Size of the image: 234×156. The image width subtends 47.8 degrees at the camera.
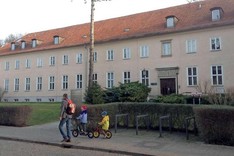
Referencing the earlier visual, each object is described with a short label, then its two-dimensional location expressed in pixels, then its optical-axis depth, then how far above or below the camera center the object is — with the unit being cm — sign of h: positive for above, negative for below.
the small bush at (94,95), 1939 -18
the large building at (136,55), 2858 +493
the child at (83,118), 1214 -116
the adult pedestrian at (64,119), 1096 -109
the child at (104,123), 1166 -135
